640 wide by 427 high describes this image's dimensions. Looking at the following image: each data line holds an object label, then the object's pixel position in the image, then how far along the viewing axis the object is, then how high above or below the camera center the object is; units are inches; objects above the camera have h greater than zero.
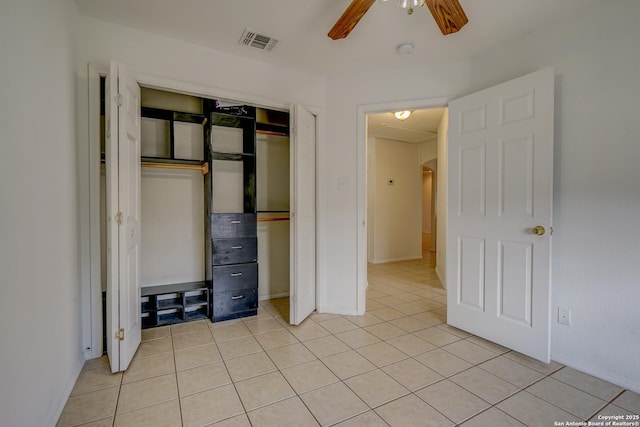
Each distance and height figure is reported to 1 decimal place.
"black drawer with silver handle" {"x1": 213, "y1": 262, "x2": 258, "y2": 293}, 116.3 -27.5
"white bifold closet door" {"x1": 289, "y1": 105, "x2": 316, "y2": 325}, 111.7 -2.4
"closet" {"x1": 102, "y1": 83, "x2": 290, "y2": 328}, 116.2 +0.2
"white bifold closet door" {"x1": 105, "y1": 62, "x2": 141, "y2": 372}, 78.3 -2.3
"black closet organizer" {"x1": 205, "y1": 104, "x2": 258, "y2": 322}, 116.3 -3.0
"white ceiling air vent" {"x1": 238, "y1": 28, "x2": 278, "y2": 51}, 95.0 +56.5
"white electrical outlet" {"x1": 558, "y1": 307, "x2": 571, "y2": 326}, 85.2 -31.1
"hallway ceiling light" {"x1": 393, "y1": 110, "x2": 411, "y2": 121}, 167.6 +54.1
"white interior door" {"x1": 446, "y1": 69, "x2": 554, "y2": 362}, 85.4 -1.0
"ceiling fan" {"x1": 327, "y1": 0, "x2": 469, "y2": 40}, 63.2 +44.5
